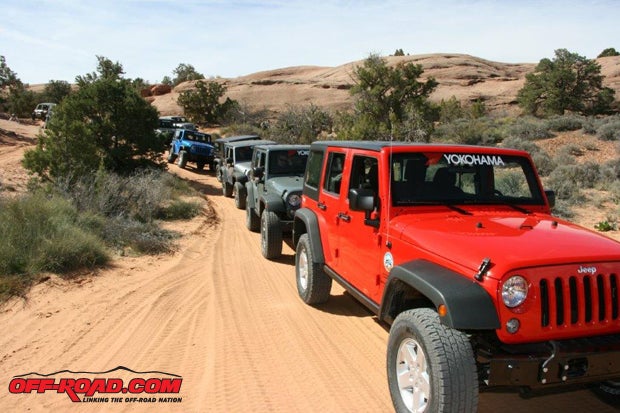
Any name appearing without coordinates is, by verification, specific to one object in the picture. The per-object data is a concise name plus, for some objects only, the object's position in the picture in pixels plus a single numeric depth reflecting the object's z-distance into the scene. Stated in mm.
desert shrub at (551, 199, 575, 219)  11203
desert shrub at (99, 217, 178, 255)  7828
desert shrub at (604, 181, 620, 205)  12867
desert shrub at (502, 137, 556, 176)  16062
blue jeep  20406
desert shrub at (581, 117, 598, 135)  20922
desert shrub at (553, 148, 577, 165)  16594
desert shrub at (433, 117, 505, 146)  22830
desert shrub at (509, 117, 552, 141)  21562
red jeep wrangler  2658
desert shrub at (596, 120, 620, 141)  19252
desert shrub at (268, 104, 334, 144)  26953
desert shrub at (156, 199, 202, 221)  10692
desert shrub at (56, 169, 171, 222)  8844
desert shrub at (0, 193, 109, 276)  6138
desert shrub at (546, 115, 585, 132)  22422
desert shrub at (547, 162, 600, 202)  13180
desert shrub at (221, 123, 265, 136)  30569
